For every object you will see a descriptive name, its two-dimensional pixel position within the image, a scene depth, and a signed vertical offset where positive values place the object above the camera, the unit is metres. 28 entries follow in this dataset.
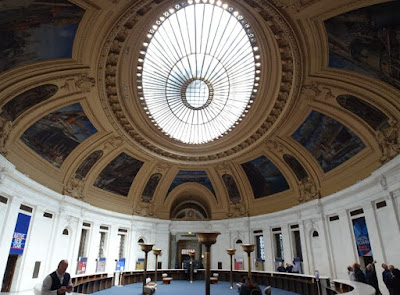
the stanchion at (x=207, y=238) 8.08 +0.32
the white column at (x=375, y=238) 13.55 +0.56
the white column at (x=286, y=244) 21.11 +0.40
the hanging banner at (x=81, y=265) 18.84 -1.06
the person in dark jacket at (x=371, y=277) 11.17 -1.09
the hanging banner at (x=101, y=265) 20.58 -1.14
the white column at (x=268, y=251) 22.38 -0.13
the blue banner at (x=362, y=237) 14.86 +0.67
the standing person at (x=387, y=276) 10.22 -0.97
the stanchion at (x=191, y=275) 22.01 -2.03
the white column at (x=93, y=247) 20.42 +0.17
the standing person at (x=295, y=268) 19.46 -1.29
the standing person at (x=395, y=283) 10.06 -1.18
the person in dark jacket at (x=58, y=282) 5.75 -0.69
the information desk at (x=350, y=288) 7.01 -1.23
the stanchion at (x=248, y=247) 15.39 +0.12
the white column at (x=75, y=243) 18.55 +0.42
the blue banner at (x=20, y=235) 14.17 +0.75
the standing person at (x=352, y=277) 11.92 -1.16
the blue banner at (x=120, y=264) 21.55 -1.12
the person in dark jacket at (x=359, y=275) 11.62 -1.05
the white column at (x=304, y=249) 19.31 -0.01
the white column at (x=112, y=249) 22.14 +0.02
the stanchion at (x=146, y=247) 15.84 +0.13
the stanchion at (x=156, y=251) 18.52 -0.11
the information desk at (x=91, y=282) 15.53 -1.99
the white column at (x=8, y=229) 13.13 +0.98
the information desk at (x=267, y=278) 14.95 -2.03
